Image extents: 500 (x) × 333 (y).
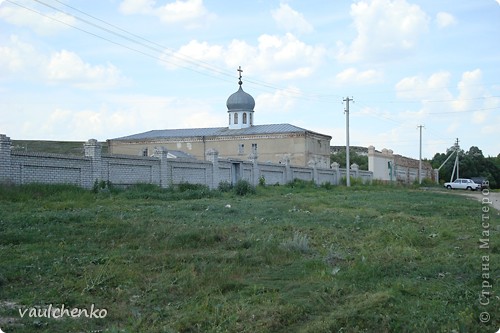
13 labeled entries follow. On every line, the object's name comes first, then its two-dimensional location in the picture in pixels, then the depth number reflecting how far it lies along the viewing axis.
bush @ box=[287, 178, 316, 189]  39.09
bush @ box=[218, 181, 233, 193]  30.48
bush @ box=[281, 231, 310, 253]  10.61
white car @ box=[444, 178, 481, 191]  58.47
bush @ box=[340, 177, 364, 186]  50.46
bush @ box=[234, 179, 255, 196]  28.38
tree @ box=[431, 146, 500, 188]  71.14
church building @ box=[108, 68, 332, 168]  54.97
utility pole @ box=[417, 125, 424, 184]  62.21
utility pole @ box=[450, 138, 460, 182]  67.97
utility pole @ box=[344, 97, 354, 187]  44.31
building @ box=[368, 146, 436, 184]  61.94
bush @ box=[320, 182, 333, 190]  41.92
